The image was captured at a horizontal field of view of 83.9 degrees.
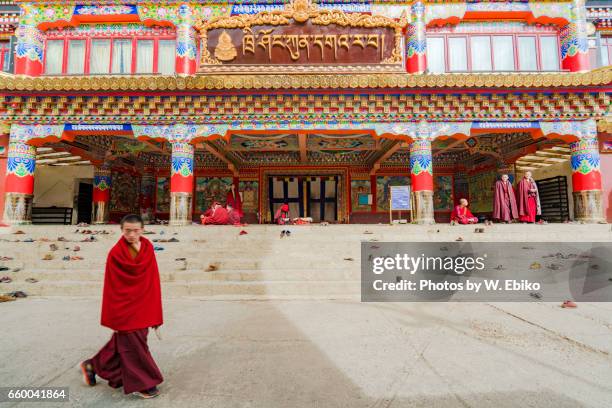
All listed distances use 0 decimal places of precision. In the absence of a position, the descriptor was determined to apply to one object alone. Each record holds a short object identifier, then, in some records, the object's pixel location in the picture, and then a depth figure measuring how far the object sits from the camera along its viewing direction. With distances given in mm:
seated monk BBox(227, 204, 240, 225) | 9002
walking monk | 2111
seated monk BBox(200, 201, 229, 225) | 8781
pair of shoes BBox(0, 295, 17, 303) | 4660
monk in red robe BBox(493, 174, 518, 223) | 8969
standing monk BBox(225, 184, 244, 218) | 11875
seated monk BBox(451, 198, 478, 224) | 8291
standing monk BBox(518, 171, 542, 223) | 8789
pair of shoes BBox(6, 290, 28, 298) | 4867
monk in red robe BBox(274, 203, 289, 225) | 10070
